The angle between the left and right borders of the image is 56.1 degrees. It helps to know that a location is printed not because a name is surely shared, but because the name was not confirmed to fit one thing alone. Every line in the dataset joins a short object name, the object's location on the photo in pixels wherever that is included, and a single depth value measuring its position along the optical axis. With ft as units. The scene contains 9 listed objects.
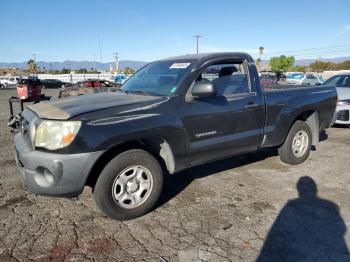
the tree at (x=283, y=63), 273.95
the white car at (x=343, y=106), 28.30
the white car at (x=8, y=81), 146.39
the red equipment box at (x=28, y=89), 35.99
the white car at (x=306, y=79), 85.51
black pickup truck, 10.53
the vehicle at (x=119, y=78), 126.00
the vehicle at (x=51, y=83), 142.51
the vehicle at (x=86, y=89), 43.92
